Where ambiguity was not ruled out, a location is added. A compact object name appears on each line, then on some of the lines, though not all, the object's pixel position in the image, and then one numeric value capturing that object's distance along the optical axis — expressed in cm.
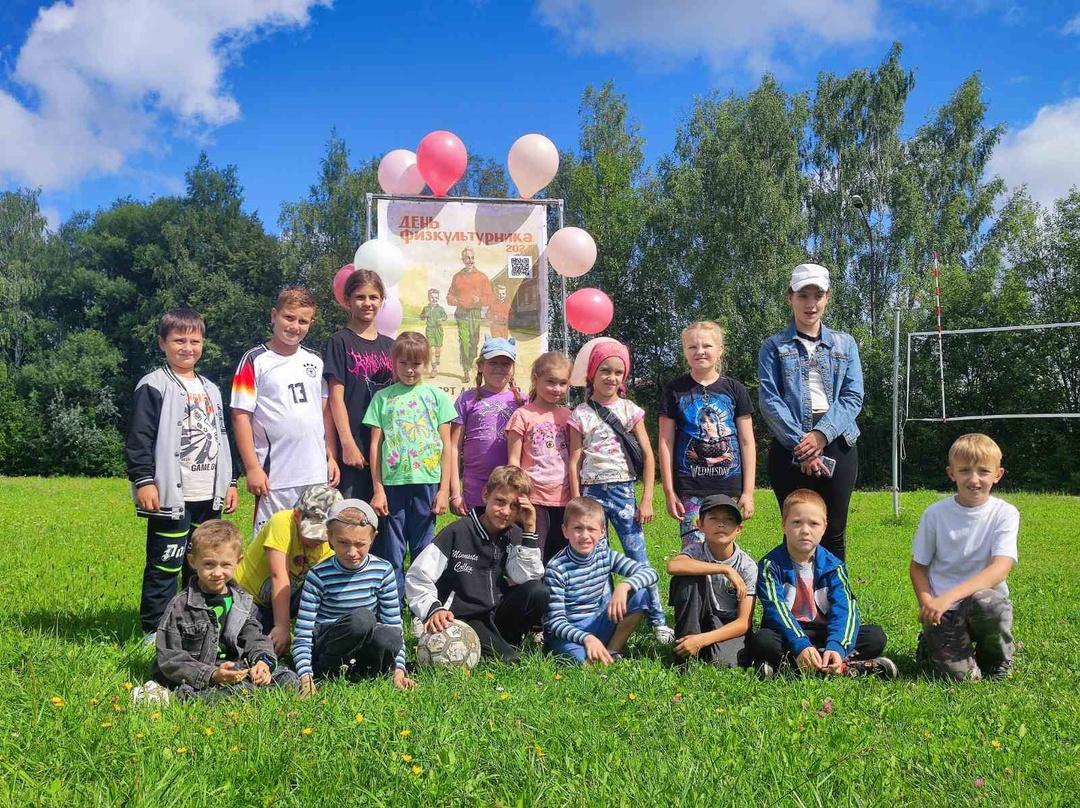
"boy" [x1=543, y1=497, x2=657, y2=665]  427
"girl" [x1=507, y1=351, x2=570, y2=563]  488
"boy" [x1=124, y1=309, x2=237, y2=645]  424
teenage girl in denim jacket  459
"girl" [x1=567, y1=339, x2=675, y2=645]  491
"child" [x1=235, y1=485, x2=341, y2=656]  402
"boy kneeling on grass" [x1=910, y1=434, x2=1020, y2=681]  392
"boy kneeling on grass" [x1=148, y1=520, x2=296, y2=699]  349
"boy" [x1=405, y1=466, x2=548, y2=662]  426
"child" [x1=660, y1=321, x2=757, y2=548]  480
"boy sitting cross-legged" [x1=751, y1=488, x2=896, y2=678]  396
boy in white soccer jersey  446
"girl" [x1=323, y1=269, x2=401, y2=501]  479
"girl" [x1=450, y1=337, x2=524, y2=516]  508
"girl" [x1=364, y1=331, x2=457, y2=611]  472
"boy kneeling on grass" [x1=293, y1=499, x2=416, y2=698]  371
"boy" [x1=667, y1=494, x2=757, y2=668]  410
